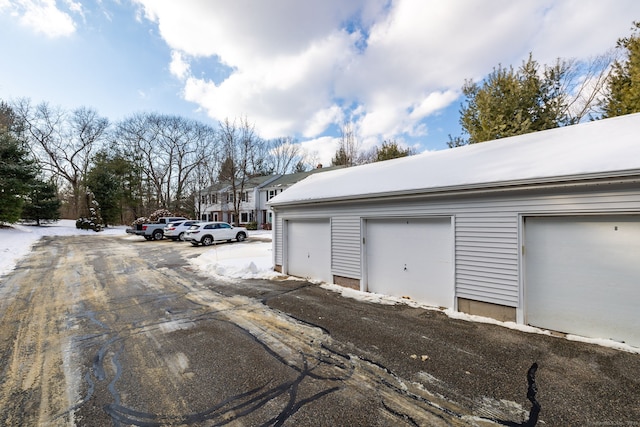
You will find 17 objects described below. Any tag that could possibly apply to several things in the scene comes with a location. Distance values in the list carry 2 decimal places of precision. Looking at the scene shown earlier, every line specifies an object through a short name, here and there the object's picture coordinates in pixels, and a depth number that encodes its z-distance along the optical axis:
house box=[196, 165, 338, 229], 33.18
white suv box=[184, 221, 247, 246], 16.14
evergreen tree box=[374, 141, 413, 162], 24.33
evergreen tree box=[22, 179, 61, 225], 27.05
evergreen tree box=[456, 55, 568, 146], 14.39
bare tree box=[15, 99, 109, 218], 33.62
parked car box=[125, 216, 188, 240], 19.66
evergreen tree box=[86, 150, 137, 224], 29.45
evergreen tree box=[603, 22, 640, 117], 10.99
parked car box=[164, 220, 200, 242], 19.14
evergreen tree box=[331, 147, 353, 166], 30.49
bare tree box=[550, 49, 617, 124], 14.62
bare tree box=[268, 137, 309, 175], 44.09
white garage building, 3.84
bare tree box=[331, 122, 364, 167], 29.61
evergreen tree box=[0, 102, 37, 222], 18.52
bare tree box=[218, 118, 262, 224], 30.47
